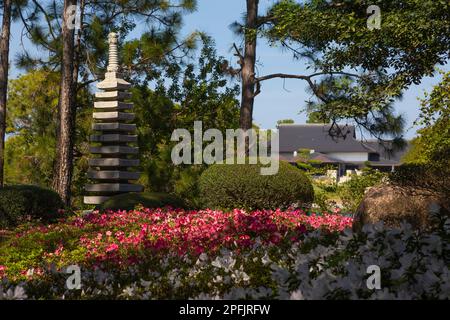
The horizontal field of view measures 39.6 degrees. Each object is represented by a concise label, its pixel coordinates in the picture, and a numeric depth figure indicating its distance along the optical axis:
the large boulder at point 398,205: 8.95
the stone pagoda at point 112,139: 19.38
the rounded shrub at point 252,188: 16.41
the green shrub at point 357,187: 18.75
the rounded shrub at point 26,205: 15.35
